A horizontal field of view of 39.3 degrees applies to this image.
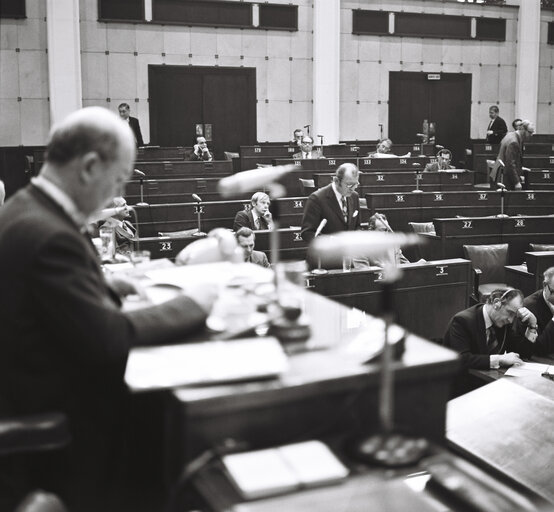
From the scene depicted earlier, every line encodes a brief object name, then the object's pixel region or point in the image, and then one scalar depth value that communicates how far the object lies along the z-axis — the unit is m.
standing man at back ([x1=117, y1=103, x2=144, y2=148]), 11.65
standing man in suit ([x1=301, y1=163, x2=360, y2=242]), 6.45
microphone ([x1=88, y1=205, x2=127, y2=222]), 2.93
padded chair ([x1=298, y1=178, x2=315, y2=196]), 9.78
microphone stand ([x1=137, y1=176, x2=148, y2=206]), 8.41
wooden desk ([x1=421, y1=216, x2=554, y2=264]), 7.45
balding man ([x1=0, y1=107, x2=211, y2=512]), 1.39
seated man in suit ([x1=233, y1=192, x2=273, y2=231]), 7.31
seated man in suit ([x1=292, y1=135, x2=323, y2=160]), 11.23
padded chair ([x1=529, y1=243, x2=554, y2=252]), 7.54
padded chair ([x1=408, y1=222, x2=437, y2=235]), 8.13
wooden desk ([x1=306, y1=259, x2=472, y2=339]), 6.01
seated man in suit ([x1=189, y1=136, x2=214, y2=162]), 11.32
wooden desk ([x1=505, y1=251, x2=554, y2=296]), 6.75
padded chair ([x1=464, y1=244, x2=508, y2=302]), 7.18
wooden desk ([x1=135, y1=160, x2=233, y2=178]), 10.51
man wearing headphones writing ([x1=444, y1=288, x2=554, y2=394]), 4.95
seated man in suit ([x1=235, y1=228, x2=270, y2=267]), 6.08
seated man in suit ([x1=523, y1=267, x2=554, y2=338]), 5.70
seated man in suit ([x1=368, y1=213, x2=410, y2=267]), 6.59
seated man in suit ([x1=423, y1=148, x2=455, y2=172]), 11.48
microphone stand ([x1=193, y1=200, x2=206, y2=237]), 7.59
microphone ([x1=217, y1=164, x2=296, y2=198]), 1.65
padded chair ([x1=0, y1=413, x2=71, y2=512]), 1.39
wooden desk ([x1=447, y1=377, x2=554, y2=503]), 2.53
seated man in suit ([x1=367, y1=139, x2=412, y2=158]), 11.91
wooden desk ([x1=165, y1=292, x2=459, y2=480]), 1.36
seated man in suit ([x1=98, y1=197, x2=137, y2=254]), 5.59
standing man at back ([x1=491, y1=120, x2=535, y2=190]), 10.70
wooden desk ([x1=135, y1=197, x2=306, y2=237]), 8.05
